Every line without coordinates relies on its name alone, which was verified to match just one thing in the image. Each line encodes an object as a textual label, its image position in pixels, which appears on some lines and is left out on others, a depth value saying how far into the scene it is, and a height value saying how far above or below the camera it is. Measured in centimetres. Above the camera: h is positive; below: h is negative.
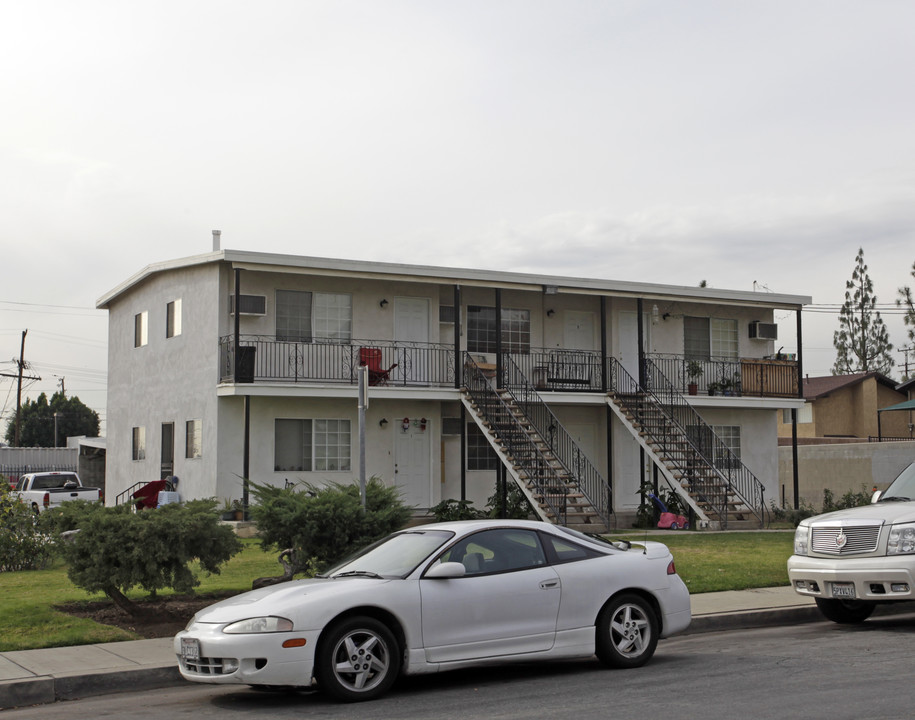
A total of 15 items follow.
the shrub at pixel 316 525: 1169 -86
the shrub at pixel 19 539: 1653 -141
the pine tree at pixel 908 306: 5920 +755
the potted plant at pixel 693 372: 2778 +188
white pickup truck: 3203 -128
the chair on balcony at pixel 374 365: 2442 +182
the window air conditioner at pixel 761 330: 2973 +311
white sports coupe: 800 -130
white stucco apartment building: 2373 +153
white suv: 1054 -114
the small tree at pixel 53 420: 8425 +205
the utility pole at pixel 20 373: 6625 +447
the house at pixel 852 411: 4953 +152
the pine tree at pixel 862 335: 6538 +664
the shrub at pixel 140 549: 1101 -105
